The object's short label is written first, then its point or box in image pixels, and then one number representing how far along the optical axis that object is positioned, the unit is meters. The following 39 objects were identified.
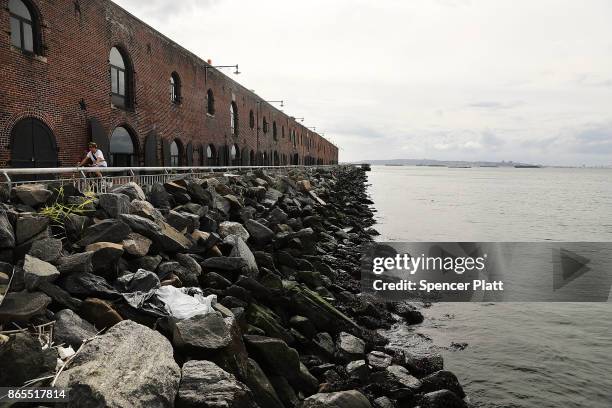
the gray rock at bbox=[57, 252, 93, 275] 5.01
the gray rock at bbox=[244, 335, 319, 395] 5.39
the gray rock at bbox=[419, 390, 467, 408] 5.96
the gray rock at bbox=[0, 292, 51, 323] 4.13
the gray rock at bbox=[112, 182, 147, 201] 8.09
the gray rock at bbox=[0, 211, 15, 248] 5.20
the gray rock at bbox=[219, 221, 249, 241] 9.32
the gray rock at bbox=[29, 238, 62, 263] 5.18
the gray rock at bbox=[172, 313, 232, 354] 4.51
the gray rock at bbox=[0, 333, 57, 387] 3.46
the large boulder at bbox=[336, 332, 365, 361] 6.91
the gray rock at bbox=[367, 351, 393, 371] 6.77
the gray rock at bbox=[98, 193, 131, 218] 6.96
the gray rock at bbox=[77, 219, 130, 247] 6.05
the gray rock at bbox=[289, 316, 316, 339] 7.06
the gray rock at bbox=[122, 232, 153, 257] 6.12
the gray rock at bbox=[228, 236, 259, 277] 7.74
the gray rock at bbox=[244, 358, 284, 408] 4.67
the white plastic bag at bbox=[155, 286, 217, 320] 5.04
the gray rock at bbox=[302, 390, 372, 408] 4.64
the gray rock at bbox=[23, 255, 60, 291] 4.55
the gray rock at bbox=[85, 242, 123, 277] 5.54
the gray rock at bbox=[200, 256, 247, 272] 7.31
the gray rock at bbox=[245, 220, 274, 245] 10.28
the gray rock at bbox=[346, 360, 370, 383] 6.32
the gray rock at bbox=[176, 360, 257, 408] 3.80
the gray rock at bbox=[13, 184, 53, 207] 6.54
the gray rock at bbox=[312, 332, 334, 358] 6.81
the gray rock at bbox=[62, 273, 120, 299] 4.89
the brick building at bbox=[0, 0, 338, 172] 12.18
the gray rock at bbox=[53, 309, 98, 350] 4.14
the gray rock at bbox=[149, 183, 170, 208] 9.12
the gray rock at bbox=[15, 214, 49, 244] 5.52
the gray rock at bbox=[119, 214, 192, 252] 6.67
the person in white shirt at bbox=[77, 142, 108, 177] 11.11
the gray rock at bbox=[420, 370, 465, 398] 6.32
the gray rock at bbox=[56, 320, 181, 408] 3.40
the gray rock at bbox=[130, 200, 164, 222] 7.25
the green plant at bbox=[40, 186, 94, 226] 6.29
